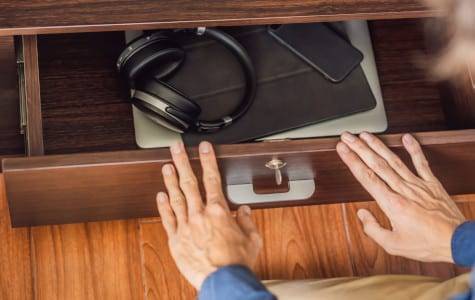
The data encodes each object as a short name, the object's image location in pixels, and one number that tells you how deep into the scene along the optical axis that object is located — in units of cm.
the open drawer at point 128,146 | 142
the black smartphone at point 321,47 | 159
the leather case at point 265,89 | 156
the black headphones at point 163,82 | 149
